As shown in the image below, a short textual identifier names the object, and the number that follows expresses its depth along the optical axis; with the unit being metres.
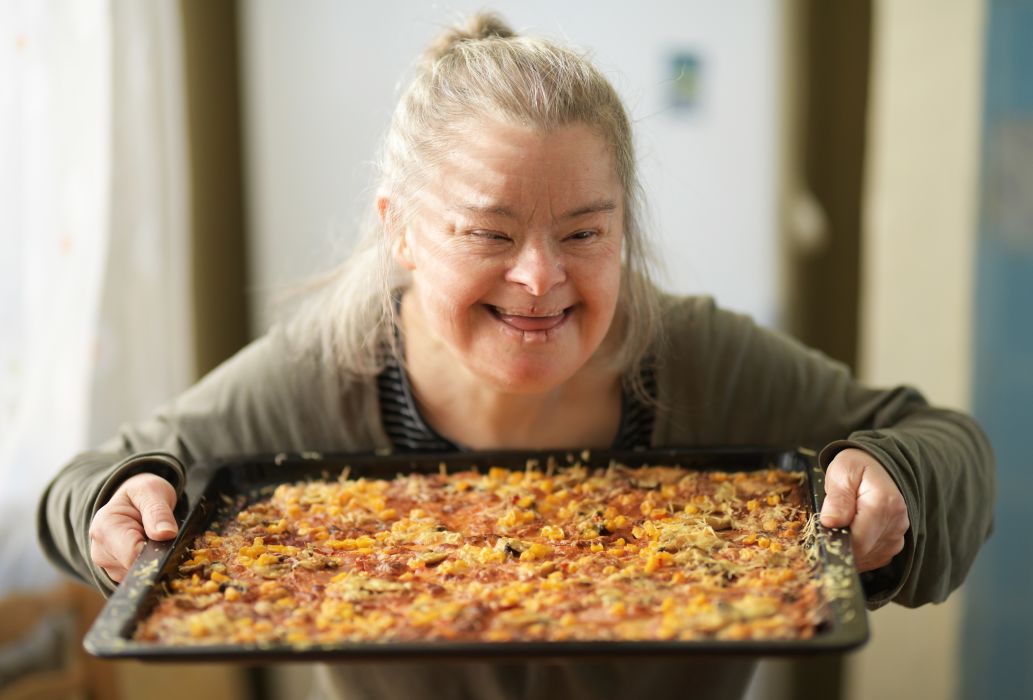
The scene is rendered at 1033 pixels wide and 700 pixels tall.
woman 1.40
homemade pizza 1.16
